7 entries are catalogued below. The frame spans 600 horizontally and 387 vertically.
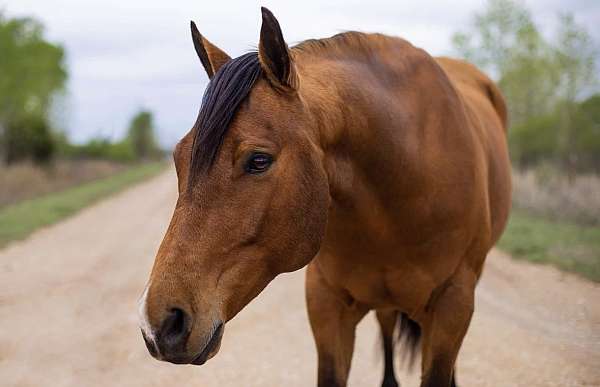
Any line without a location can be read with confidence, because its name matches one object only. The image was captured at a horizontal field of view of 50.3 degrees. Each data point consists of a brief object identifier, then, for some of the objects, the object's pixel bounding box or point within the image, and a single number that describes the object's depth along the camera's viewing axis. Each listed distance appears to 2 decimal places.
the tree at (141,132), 66.44
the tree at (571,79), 15.00
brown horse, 2.10
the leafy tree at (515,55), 18.12
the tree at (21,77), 26.62
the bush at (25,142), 26.73
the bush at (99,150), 42.81
